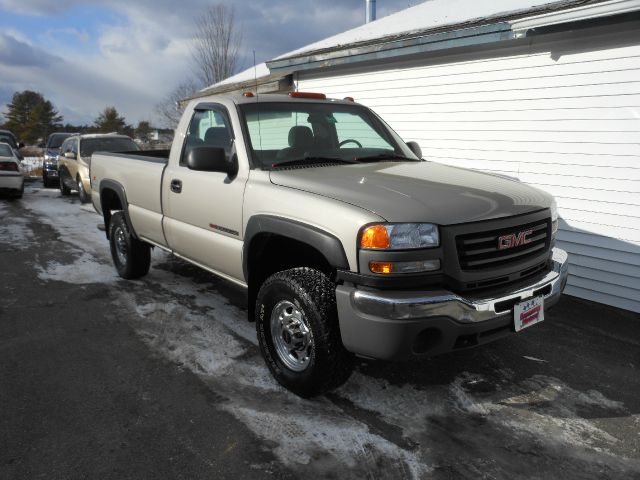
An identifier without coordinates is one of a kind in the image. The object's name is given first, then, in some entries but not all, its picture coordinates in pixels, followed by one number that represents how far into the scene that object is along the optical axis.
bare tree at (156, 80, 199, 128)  43.72
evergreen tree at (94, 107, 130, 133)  72.69
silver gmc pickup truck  2.65
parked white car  12.78
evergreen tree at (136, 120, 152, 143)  62.97
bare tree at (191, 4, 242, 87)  30.48
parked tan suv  12.13
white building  5.29
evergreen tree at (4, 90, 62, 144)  70.25
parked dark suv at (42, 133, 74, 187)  16.17
